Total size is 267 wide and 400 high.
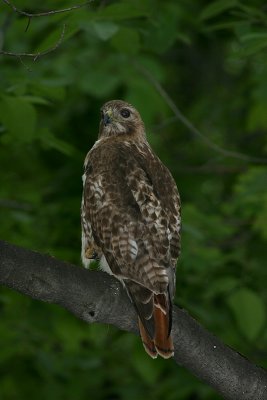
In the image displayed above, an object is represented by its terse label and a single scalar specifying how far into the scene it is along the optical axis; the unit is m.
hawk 8.52
